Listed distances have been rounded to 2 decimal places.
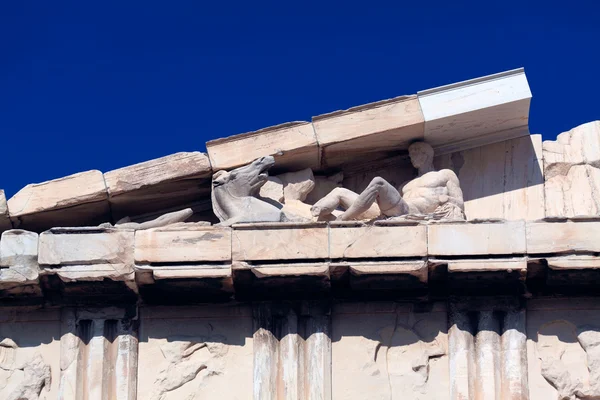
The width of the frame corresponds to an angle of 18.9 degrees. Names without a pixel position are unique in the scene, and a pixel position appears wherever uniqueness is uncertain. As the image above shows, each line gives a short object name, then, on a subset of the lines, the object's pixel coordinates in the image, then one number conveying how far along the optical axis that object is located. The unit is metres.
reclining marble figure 14.54
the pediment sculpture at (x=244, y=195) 14.66
